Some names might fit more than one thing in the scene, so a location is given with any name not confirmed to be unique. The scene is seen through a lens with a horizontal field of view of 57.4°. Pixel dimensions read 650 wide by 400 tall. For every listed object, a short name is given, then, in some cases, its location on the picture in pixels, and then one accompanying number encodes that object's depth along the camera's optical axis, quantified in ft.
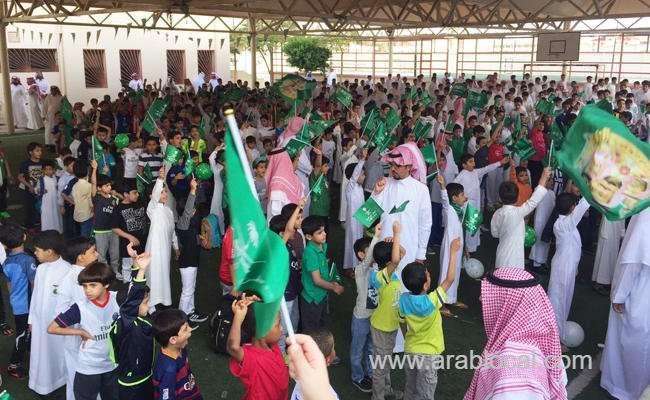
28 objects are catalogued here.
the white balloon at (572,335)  15.83
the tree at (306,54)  90.38
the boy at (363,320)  13.15
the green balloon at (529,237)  17.62
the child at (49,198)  22.67
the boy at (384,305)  12.31
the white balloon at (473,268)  18.66
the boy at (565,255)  15.80
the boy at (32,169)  23.59
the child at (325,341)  8.94
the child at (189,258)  16.80
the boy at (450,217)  17.54
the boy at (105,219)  18.40
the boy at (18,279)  13.97
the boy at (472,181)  22.74
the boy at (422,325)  11.00
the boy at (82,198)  20.75
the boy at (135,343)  10.09
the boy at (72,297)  11.97
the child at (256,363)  8.89
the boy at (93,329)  10.81
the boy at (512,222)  15.89
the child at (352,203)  20.94
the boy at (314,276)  13.55
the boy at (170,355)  9.62
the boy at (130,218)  18.24
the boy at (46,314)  12.69
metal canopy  43.88
